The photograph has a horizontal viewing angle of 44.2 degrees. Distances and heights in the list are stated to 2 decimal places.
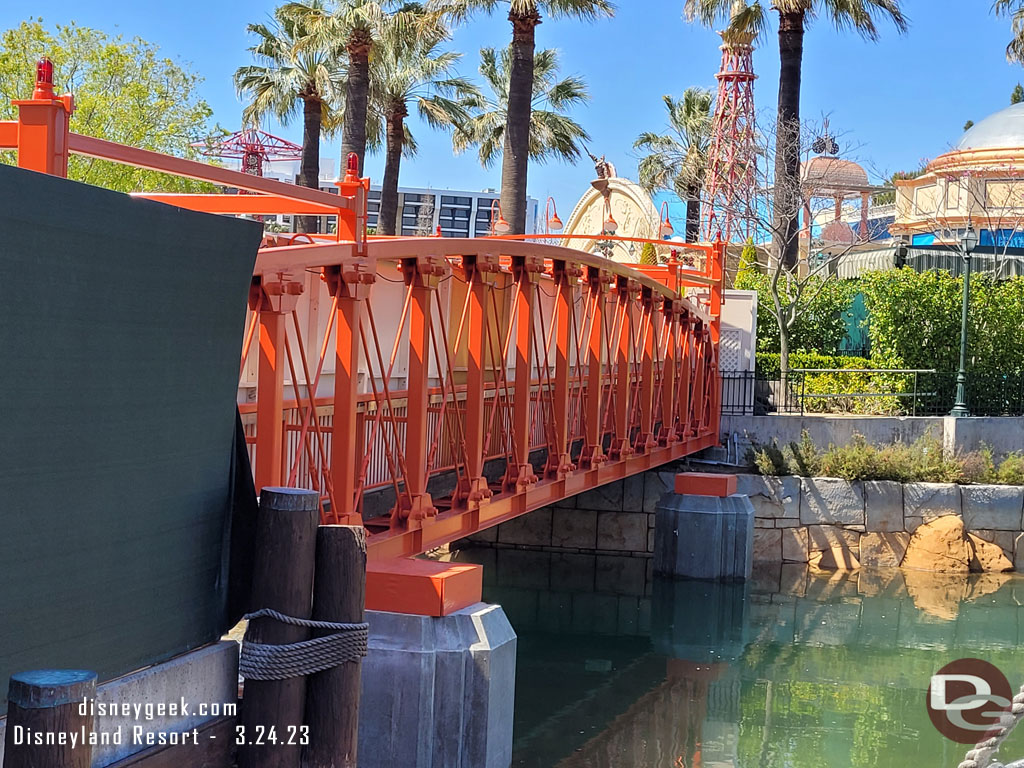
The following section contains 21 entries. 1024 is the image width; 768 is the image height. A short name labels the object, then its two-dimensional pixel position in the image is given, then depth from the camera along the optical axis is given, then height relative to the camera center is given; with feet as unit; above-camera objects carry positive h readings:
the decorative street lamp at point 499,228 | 57.17 +5.62
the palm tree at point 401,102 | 119.44 +23.83
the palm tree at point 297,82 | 110.50 +24.41
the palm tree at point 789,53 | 96.27 +23.83
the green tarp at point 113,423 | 15.46 -1.21
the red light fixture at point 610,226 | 70.28 +7.26
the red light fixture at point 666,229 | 75.51 +7.76
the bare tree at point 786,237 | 92.17 +10.62
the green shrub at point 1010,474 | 72.33 -5.80
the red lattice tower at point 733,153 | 108.37 +19.97
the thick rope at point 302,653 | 18.71 -4.70
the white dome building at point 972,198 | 119.55 +20.91
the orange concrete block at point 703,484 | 68.18 -6.78
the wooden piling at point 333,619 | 19.47 -4.30
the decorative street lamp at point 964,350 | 77.25 +1.31
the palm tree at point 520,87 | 81.05 +17.02
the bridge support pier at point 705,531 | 67.67 -9.28
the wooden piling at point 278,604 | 18.99 -3.98
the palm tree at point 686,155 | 138.62 +26.47
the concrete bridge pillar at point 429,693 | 27.20 -7.50
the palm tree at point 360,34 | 97.50 +24.51
